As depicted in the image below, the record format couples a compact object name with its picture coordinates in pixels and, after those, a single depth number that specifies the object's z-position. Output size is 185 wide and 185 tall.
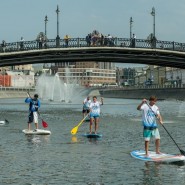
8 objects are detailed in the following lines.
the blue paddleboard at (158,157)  18.39
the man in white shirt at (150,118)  18.61
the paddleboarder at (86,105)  36.84
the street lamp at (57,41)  64.62
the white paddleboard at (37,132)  29.83
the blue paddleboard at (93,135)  27.83
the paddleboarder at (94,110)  27.23
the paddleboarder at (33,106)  28.80
